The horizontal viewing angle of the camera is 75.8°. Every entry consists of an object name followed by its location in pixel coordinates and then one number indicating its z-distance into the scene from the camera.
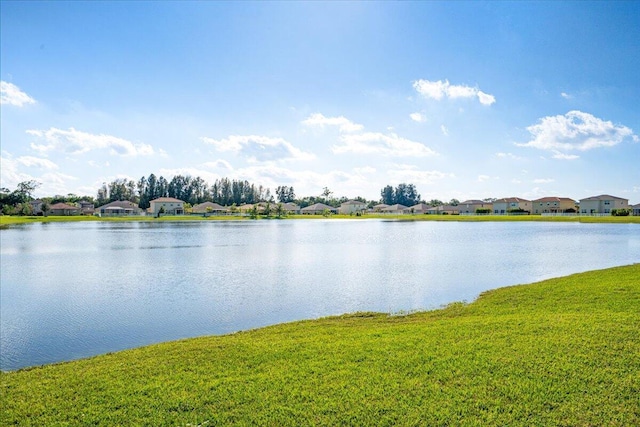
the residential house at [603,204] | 95.19
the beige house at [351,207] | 143.00
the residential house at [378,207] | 144.01
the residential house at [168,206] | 112.22
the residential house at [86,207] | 113.71
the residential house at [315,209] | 133.88
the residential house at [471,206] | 125.51
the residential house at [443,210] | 127.30
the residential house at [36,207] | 104.28
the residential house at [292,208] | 132.01
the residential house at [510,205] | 113.11
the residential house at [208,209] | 114.00
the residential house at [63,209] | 106.56
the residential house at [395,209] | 136.25
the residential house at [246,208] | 119.01
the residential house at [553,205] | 107.19
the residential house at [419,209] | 133.73
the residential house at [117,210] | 105.44
